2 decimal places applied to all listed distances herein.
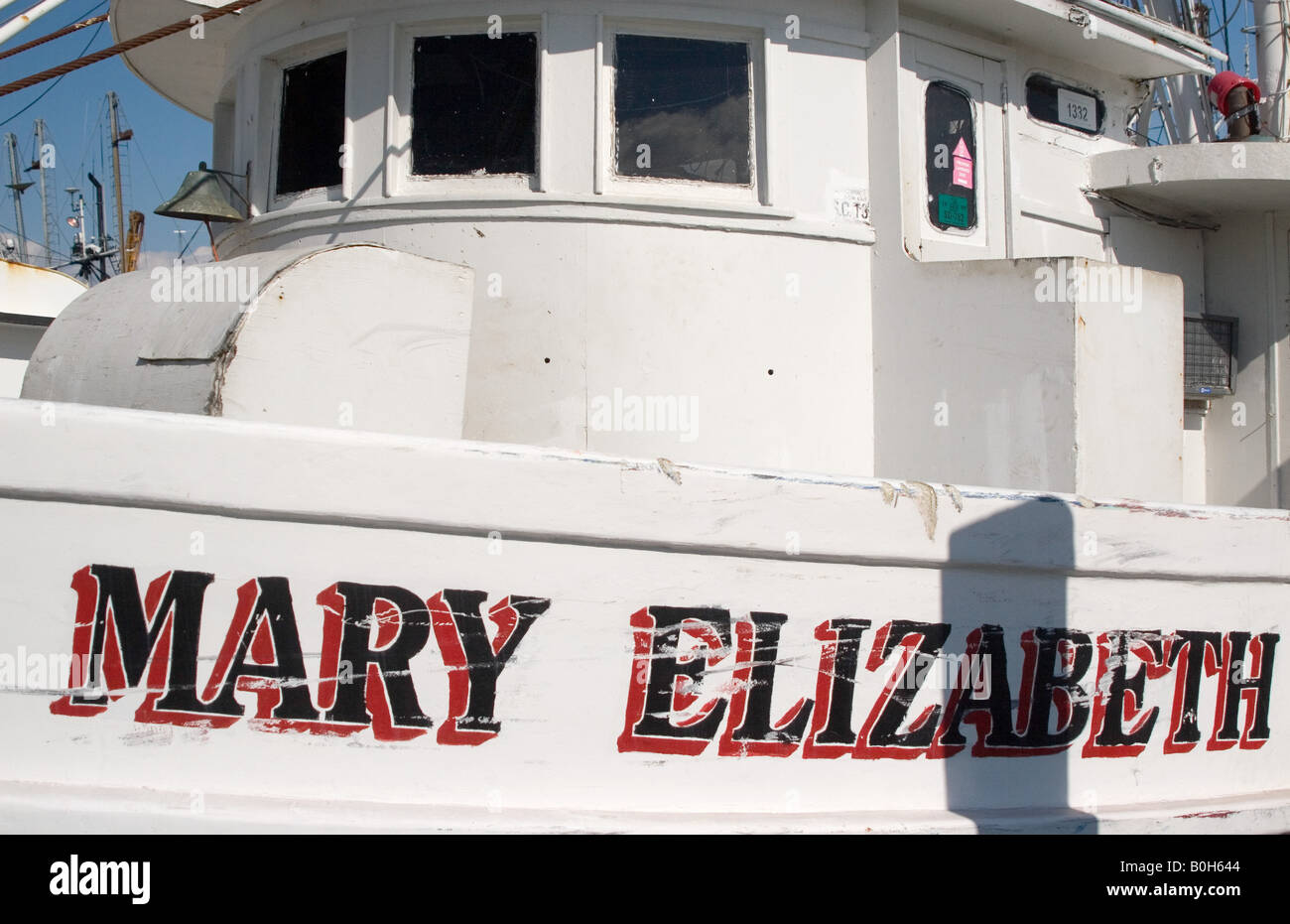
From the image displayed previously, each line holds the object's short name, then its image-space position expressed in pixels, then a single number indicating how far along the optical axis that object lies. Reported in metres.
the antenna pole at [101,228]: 23.13
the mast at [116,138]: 27.08
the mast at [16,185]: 26.50
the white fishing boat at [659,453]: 2.61
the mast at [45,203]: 33.53
